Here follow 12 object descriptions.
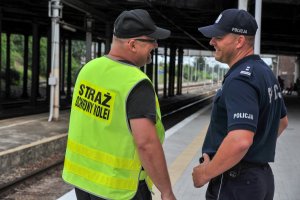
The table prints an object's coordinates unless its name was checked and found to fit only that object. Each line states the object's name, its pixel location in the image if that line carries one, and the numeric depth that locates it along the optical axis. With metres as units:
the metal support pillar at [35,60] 21.41
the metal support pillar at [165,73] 38.79
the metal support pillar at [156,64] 37.37
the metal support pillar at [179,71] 44.38
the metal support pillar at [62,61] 31.64
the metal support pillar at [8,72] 28.54
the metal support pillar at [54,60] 15.79
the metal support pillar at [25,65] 26.13
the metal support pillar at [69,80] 29.12
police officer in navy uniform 2.45
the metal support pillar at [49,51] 22.38
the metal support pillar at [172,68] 40.17
